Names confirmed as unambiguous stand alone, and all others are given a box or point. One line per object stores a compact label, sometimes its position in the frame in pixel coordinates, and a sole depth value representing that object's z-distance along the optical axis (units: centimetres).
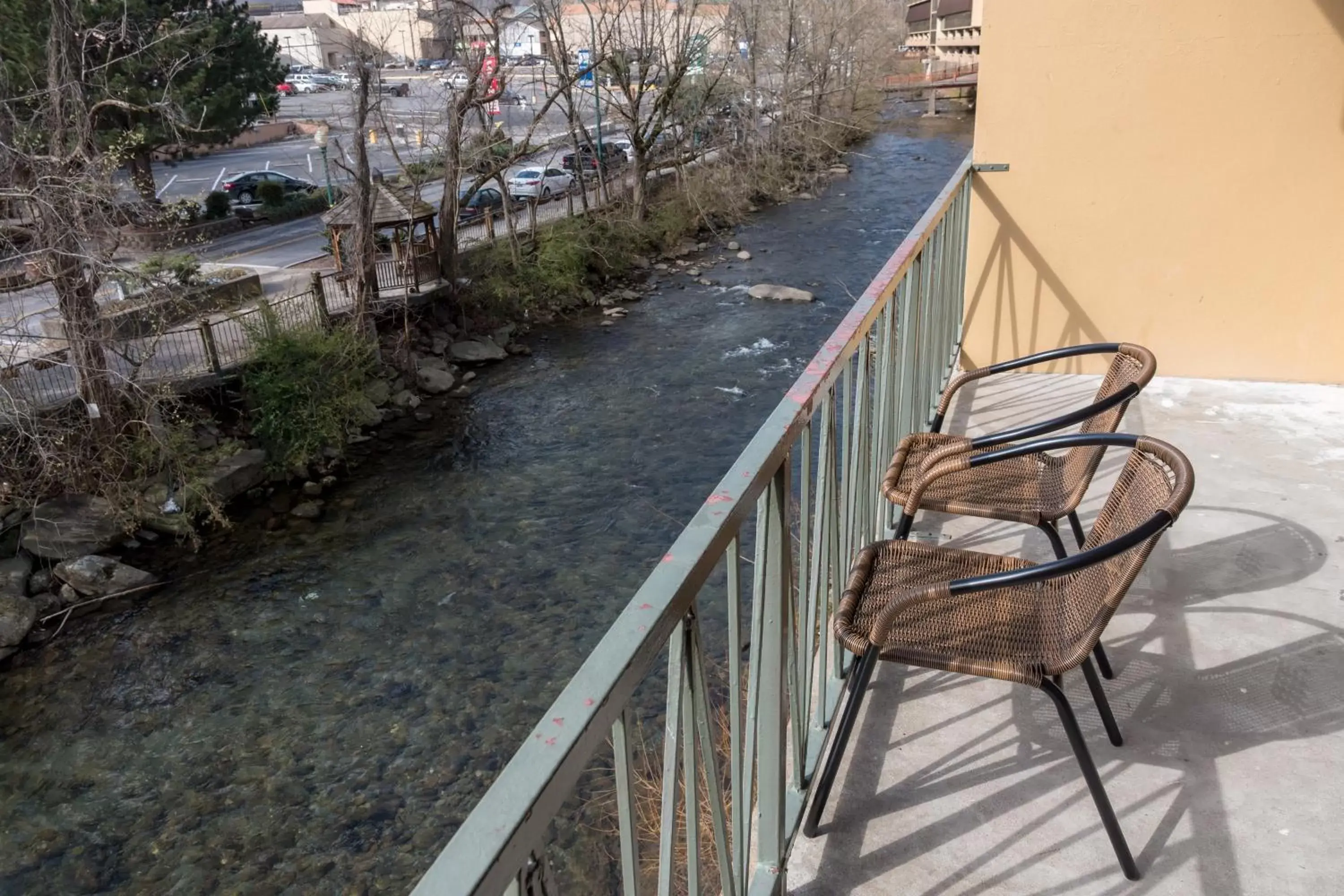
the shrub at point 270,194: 2206
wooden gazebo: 1470
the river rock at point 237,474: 1105
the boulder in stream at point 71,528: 1001
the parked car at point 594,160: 2178
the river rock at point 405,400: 1352
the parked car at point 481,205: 1928
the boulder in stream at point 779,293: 1652
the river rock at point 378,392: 1325
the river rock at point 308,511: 1092
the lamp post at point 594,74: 1931
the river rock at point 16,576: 954
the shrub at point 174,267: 1158
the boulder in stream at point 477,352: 1494
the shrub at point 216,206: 2102
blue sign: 1908
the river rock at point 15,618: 895
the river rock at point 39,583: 971
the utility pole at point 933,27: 5762
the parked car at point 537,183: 2178
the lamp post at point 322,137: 1603
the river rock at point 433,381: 1402
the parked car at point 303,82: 4112
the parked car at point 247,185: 2247
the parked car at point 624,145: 2250
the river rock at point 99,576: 971
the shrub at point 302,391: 1173
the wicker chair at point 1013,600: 161
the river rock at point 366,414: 1262
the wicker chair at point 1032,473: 222
